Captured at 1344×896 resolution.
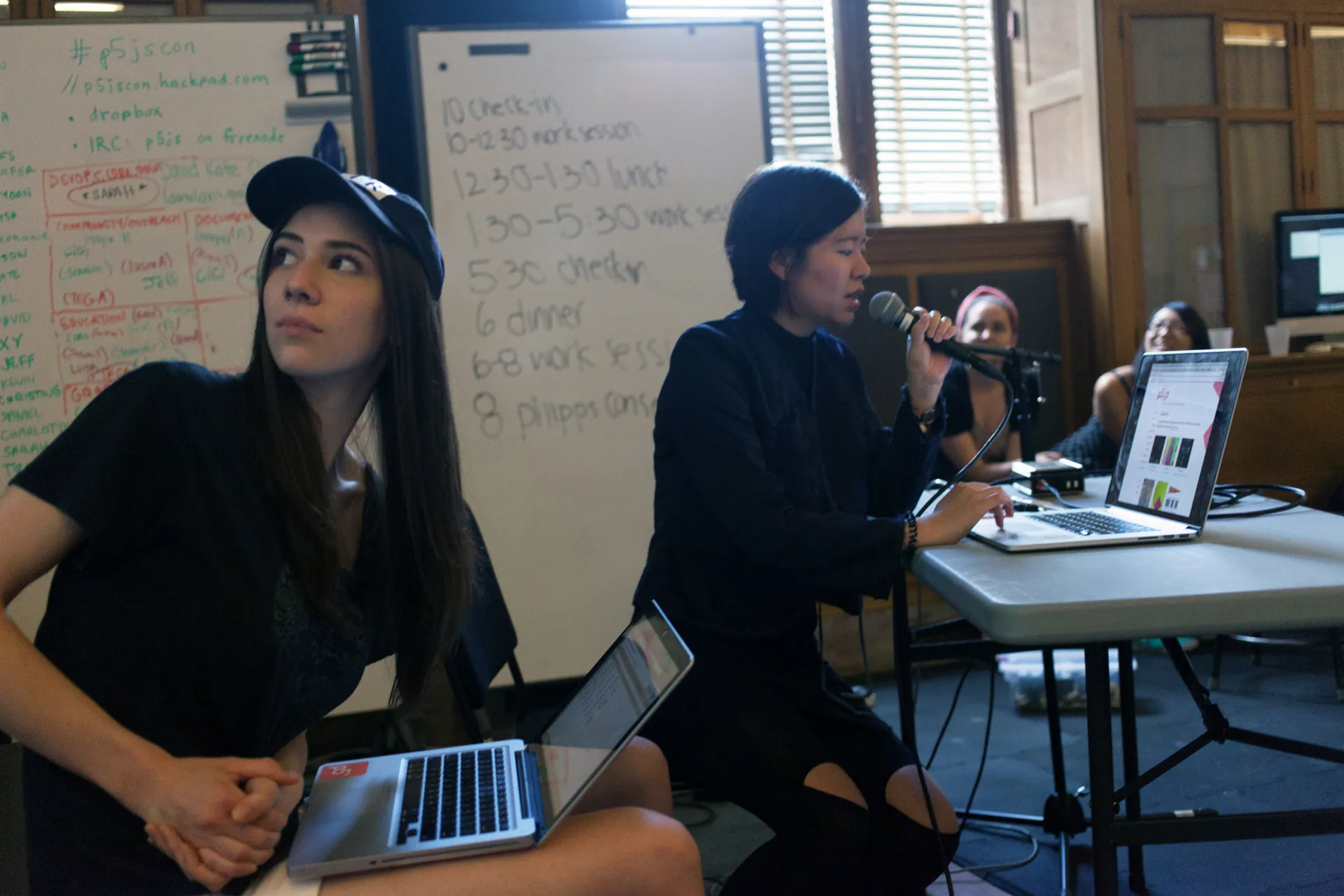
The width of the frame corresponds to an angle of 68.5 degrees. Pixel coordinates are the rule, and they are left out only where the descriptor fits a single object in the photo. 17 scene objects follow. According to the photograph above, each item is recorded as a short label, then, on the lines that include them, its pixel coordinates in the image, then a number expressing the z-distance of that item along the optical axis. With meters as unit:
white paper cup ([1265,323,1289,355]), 3.58
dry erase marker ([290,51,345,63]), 2.25
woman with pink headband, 2.59
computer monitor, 3.55
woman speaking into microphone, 1.23
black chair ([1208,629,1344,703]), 2.29
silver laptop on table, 1.33
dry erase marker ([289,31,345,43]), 2.25
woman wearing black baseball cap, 0.79
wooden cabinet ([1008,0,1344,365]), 3.45
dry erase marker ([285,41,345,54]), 2.25
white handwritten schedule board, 2.37
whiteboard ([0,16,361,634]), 2.14
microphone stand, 1.61
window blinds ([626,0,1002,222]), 3.63
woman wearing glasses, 2.93
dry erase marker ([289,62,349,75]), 2.25
